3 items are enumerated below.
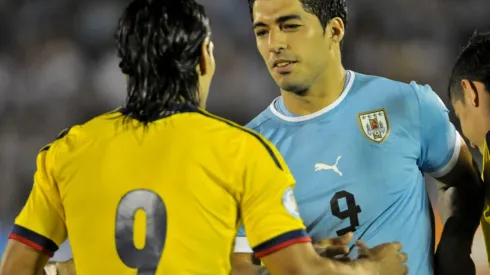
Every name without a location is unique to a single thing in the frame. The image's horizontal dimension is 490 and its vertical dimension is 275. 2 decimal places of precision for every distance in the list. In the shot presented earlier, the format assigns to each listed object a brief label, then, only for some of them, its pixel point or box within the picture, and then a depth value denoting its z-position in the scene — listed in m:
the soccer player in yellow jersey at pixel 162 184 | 13.66
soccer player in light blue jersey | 14.20
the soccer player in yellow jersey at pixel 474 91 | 14.20
